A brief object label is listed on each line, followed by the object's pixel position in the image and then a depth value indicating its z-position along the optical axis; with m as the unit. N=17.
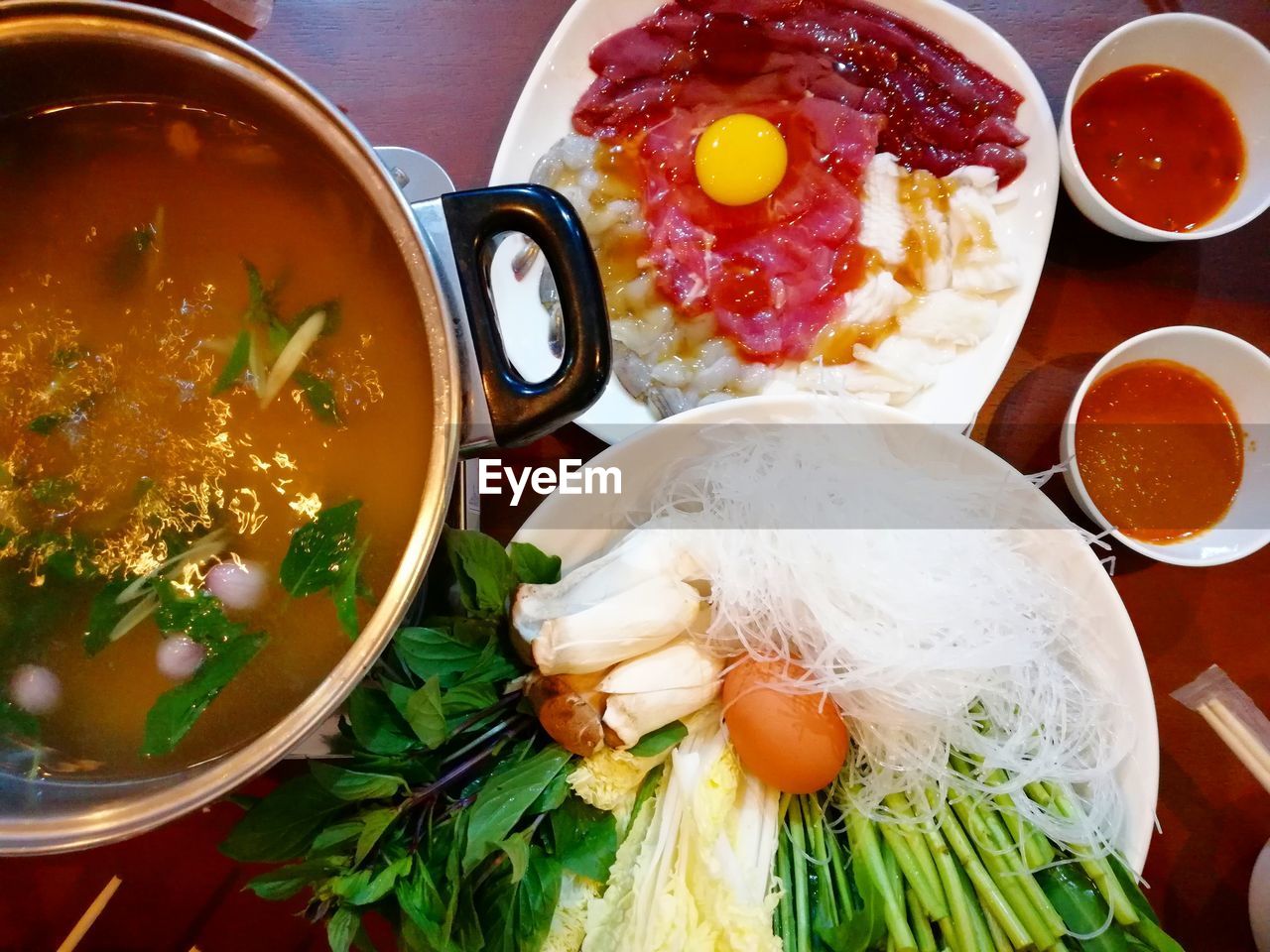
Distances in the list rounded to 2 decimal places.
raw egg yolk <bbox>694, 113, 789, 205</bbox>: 0.45
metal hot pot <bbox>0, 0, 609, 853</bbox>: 0.28
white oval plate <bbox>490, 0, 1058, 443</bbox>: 0.42
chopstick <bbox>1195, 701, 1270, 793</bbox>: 0.38
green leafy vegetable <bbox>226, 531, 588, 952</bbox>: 0.33
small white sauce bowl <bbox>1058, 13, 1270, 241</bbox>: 0.42
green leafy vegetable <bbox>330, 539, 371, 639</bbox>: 0.30
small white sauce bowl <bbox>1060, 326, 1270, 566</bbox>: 0.41
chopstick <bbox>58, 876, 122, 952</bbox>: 0.40
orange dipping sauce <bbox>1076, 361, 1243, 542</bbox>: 0.42
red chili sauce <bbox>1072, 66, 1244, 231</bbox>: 0.44
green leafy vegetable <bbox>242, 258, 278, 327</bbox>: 0.33
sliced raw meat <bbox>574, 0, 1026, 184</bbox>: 0.45
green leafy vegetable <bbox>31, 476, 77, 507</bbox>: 0.33
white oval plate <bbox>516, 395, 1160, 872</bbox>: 0.36
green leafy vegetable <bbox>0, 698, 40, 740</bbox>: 0.32
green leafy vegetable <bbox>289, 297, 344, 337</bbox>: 0.32
